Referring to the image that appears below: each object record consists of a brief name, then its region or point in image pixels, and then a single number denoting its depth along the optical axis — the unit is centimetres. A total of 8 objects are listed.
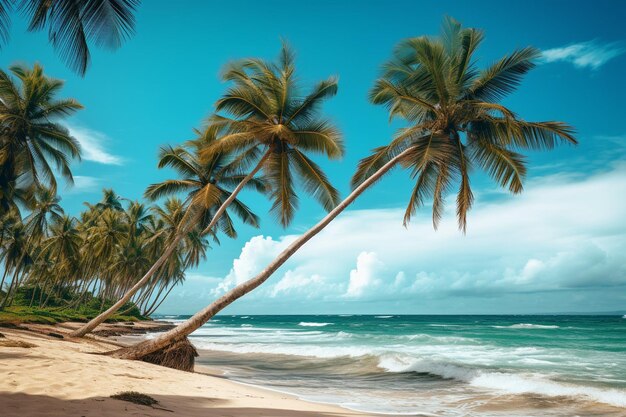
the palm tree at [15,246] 3792
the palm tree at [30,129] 1753
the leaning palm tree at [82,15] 696
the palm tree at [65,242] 3550
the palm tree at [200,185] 1750
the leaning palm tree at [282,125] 1407
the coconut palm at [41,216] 3322
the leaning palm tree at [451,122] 1182
